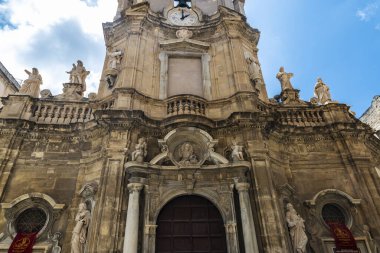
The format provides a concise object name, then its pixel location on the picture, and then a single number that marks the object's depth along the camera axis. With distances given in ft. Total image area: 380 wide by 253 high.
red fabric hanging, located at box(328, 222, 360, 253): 29.53
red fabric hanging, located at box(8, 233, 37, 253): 27.61
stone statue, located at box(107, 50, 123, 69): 41.12
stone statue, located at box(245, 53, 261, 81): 41.85
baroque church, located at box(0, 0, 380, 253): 27.71
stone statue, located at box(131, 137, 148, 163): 29.46
